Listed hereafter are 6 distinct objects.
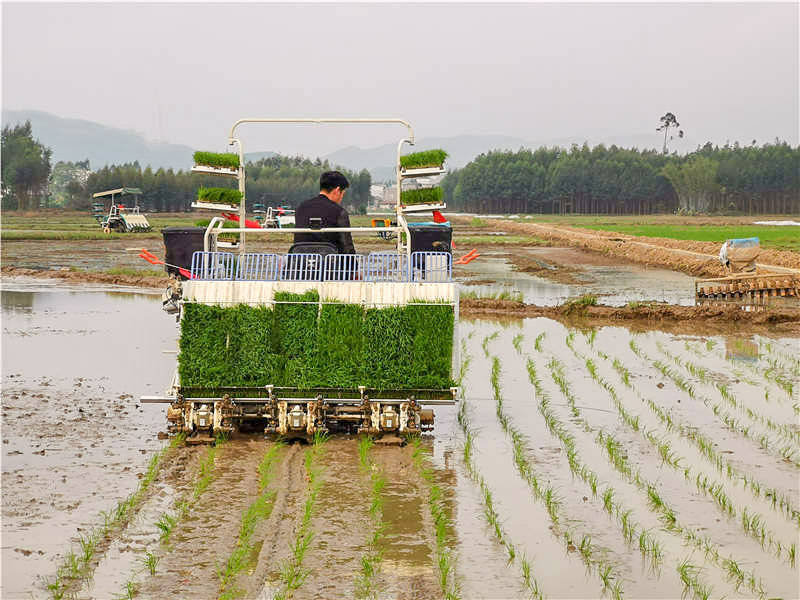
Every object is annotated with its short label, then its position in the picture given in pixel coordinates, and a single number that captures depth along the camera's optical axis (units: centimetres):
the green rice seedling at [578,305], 2136
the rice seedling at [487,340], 1591
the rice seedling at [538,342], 1620
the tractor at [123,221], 5978
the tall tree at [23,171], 10950
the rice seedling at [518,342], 1609
